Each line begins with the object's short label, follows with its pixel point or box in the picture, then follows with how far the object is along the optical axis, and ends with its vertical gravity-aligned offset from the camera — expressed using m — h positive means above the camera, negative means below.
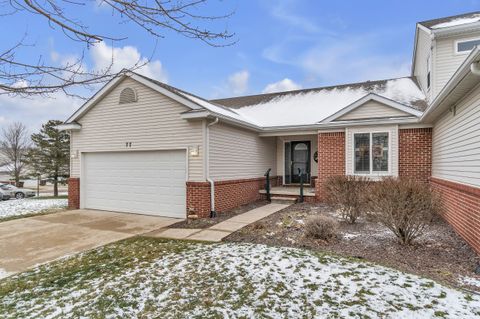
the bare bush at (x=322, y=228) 5.97 -1.37
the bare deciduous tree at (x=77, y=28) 2.92 +1.46
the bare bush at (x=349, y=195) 7.14 -0.82
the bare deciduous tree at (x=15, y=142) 27.05 +1.74
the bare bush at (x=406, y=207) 5.28 -0.83
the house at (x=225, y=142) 8.75 +0.68
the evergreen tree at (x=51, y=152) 20.42 +0.62
